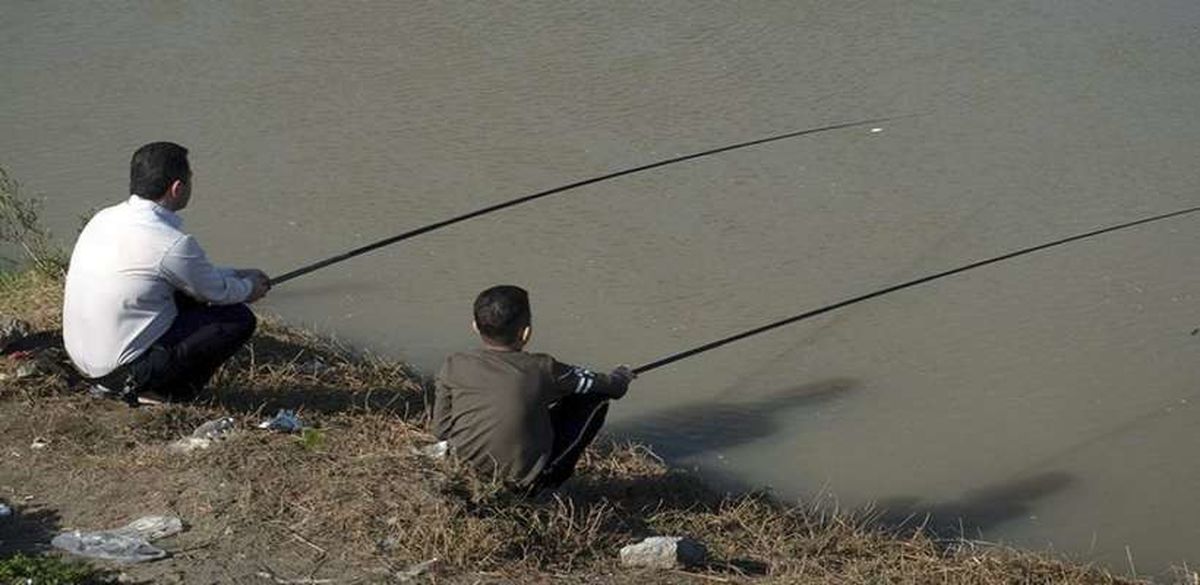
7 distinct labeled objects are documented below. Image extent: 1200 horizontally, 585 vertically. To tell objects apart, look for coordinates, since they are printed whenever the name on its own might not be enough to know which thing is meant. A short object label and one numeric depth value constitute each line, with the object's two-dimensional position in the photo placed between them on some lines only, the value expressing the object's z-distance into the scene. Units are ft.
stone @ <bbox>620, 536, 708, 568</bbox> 27.66
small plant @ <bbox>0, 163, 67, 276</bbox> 41.27
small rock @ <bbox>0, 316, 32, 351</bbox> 34.27
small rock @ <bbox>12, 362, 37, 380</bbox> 32.40
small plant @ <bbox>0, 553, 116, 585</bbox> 23.62
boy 28.99
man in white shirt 30.55
